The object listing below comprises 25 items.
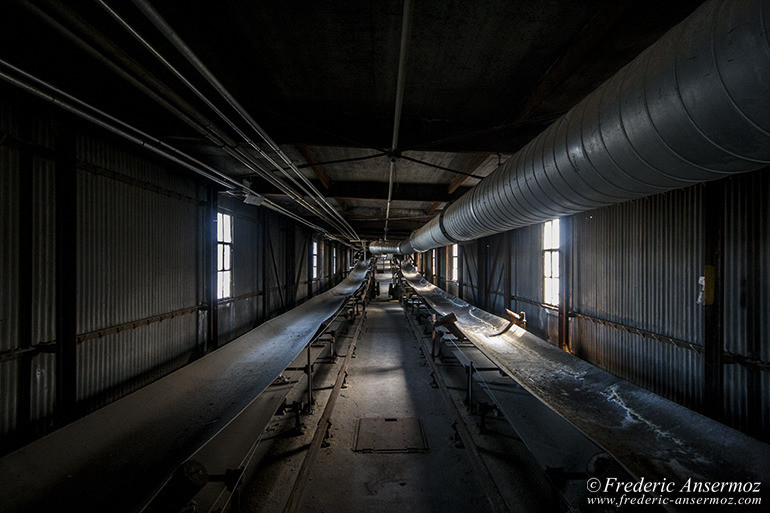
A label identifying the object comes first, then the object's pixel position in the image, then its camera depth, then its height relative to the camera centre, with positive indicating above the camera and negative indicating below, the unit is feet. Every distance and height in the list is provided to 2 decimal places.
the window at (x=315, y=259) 40.90 -0.32
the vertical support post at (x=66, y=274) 8.21 -0.50
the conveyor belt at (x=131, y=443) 5.57 -4.43
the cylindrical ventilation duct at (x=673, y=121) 3.11 +1.93
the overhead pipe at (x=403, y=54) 3.92 +3.34
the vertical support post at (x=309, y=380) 12.05 -5.10
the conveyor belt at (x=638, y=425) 5.57 -3.97
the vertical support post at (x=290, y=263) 28.91 -0.58
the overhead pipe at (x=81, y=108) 4.77 +2.94
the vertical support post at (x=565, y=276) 13.66 -0.85
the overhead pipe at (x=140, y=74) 4.12 +3.39
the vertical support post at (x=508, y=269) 20.03 -0.79
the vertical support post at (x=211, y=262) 15.35 -0.27
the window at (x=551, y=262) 15.25 -0.23
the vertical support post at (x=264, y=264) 22.80 -0.55
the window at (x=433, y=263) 50.70 -0.96
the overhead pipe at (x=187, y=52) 3.71 +3.23
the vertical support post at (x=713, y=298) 7.45 -1.02
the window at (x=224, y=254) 17.30 +0.17
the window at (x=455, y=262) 34.32 -0.56
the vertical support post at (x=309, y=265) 36.83 -1.00
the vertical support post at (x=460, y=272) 32.17 -1.60
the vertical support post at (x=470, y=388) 12.19 -5.51
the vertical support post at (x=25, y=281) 7.42 -0.63
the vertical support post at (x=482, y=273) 24.41 -1.28
